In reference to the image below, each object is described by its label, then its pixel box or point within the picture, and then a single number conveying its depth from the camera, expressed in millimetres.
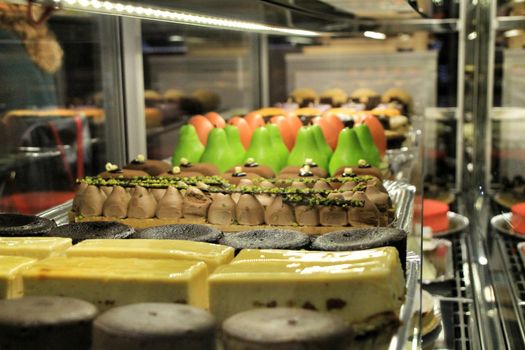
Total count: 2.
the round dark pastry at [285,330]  1026
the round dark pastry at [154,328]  1042
